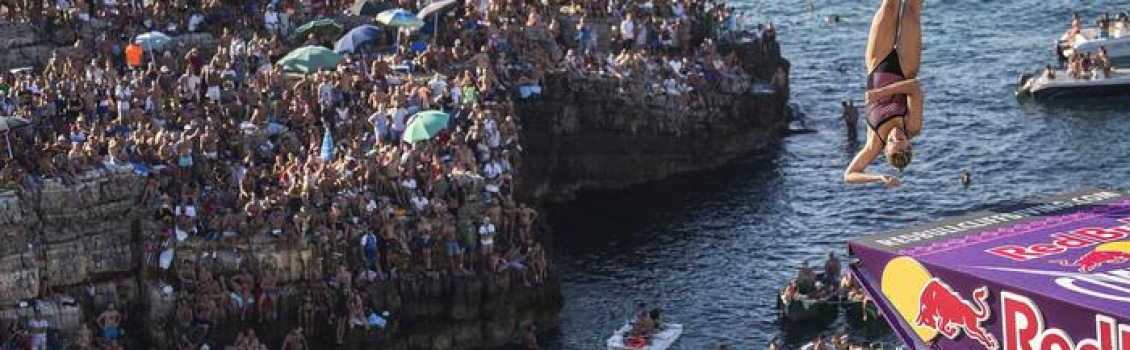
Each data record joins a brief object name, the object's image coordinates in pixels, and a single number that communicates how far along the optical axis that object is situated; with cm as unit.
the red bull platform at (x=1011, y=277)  5162
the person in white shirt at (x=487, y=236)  7115
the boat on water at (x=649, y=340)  7050
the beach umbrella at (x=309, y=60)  7875
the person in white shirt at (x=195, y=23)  8581
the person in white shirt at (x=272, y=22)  8675
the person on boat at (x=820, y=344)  6762
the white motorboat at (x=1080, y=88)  10175
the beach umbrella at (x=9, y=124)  6575
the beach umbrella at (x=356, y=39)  8219
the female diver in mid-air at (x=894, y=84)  3172
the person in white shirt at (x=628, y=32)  9425
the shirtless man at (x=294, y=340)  6788
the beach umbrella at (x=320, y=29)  8506
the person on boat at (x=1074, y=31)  10769
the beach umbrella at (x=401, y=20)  8406
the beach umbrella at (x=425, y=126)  7244
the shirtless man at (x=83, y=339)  6506
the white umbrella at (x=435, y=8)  8569
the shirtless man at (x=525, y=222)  7300
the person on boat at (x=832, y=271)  7525
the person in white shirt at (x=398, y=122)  7444
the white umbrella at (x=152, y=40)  8056
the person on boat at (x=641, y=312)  7162
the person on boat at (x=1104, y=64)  10219
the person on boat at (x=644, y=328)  7125
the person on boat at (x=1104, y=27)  10575
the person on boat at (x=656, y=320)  7170
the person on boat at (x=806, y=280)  7406
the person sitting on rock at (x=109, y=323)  6669
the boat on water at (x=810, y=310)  7331
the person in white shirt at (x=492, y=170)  7369
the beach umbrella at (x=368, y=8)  8844
